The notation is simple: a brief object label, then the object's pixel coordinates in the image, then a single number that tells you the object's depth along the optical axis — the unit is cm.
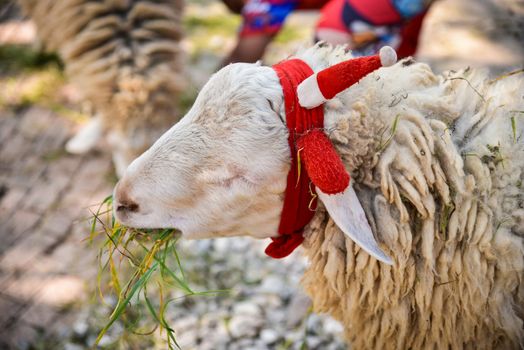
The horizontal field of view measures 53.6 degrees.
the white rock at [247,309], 296
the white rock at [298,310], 292
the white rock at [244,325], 283
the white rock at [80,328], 286
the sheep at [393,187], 170
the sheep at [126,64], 328
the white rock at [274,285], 312
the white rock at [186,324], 287
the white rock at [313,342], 277
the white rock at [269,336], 281
